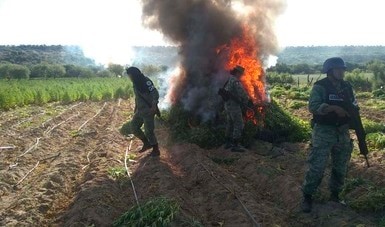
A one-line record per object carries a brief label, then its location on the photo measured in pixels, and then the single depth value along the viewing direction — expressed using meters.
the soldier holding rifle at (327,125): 5.99
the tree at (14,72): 75.75
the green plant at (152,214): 5.36
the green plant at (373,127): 12.91
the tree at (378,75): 41.47
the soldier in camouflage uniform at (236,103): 10.10
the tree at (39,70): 82.61
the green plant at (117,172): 8.38
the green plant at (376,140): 10.65
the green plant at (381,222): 5.53
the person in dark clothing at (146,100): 9.53
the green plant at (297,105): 21.51
